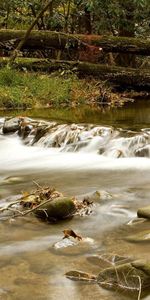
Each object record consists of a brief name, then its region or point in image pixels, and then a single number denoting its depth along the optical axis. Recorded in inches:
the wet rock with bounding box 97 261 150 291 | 123.0
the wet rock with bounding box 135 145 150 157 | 316.8
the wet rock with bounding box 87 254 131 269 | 139.7
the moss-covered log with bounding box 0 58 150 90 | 630.5
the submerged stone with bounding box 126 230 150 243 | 158.4
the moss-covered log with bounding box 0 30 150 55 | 618.8
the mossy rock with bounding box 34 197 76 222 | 185.0
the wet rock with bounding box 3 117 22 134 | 415.5
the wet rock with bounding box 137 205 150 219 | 181.7
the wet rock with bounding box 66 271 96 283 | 130.7
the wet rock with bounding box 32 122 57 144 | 384.4
